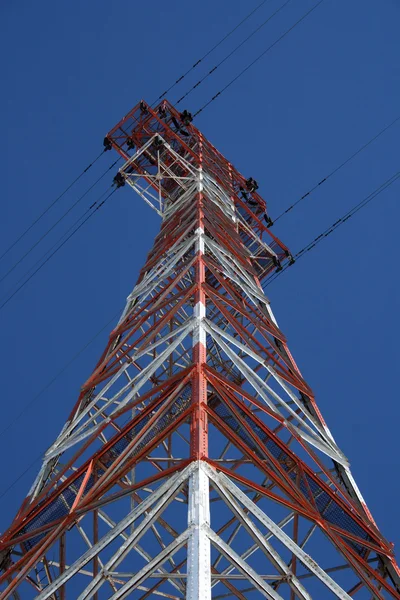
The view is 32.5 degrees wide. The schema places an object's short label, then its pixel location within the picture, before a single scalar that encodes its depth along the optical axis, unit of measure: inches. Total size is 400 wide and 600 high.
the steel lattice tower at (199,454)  314.5
